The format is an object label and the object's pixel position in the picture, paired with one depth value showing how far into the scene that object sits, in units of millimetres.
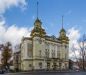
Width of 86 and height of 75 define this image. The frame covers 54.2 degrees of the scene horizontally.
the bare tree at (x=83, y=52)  26957
